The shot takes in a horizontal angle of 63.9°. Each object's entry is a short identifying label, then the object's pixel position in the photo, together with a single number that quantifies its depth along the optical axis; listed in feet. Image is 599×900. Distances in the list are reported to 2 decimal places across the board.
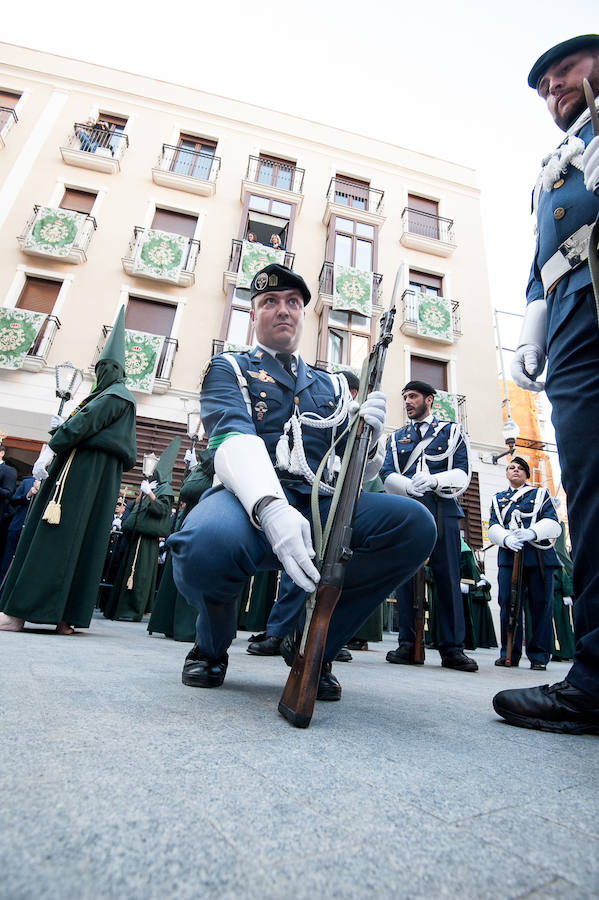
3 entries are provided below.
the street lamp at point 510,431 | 41.78
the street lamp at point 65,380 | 14.89
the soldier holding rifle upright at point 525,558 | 14.43
